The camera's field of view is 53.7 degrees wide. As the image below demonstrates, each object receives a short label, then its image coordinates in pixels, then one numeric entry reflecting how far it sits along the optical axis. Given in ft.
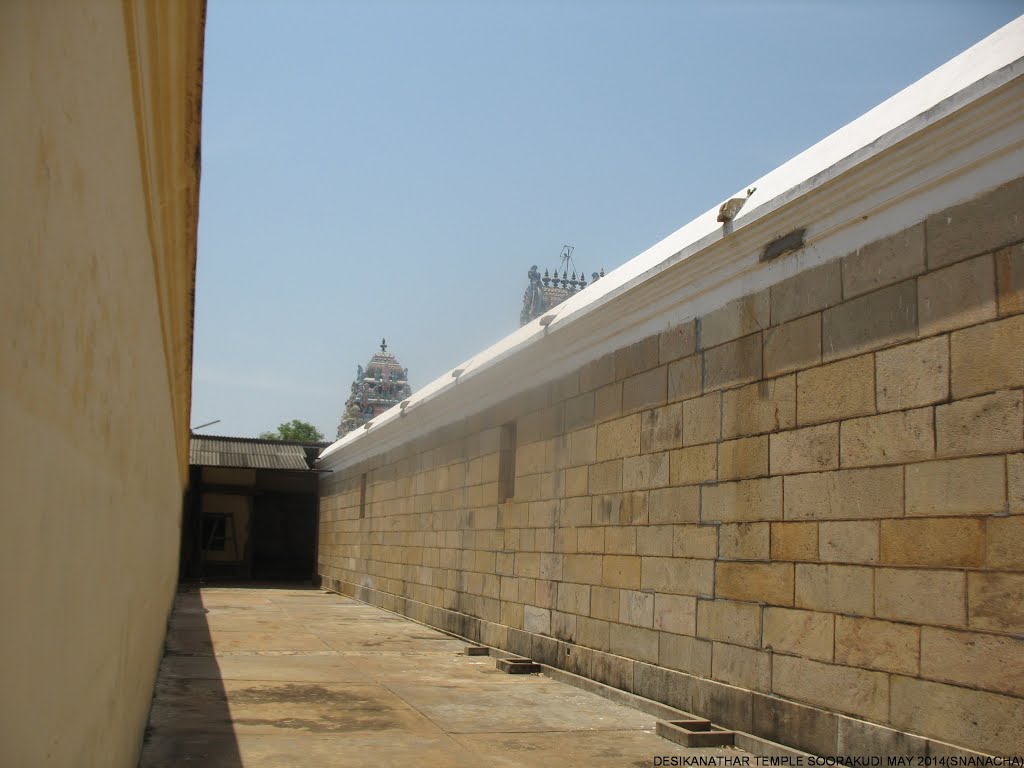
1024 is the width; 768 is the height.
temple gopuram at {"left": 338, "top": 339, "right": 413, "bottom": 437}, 151.74
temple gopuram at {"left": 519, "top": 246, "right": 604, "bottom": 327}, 120.67
